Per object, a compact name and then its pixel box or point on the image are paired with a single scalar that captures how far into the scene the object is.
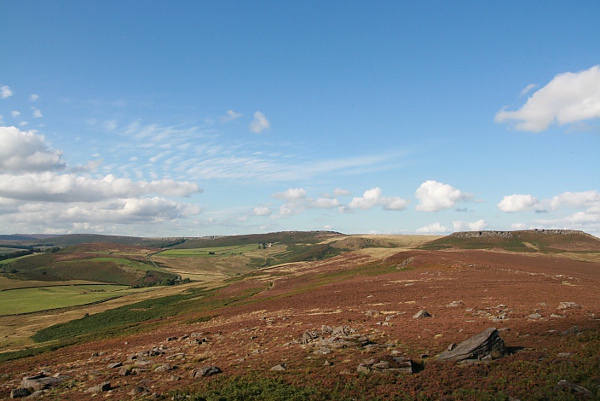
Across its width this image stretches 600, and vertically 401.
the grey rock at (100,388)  23.08
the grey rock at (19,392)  23.25
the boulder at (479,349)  21.86
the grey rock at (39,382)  24.83
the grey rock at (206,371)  24.17
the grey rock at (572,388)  15.94
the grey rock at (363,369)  21.48
